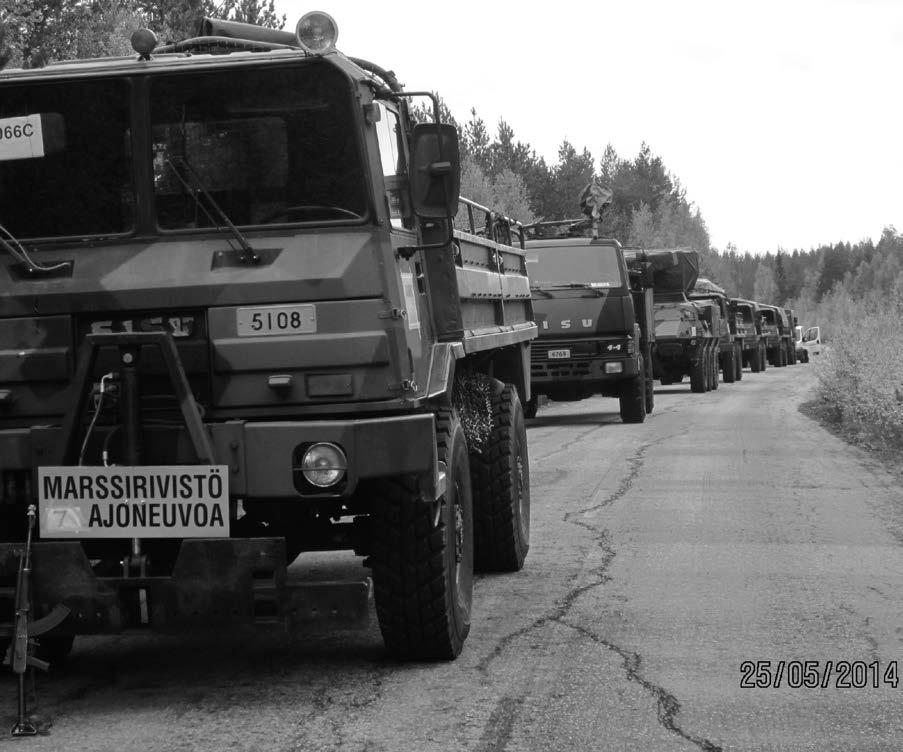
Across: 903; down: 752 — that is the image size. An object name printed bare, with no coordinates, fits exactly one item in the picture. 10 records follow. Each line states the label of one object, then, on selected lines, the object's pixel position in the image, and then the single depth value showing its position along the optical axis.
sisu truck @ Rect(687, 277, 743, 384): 36.06
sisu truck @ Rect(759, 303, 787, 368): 55.88
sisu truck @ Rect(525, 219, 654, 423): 21.22
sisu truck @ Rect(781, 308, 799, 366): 61.00
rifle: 5.16
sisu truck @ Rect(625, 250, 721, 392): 31.09
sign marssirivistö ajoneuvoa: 5.34
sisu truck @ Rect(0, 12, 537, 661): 5.37
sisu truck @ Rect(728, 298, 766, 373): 46.31
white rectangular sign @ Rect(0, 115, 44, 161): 5.90
